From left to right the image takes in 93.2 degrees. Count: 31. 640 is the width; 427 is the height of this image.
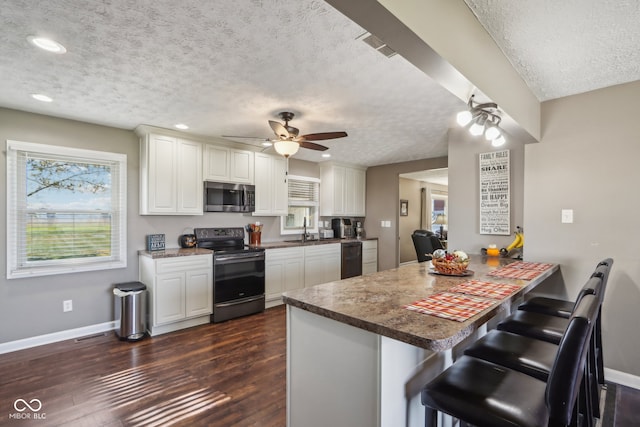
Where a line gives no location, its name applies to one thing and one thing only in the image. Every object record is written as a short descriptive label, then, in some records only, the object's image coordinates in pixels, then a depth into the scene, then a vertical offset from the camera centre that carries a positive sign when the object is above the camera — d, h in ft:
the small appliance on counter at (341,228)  19.04 -0.86
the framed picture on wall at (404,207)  23.52 +0.58
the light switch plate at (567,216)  8.36 -0.04
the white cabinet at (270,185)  14.89 +1.50
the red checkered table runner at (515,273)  6.71 -1.38
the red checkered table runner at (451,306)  4.20 -1.39
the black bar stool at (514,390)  3.02 -2.19
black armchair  16.51 -1.60
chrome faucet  17.19 -1.03
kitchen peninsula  3.92 -2.00
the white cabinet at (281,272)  14.01 -2.76
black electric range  12.14 -2.55
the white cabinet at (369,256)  18.69 -2.62
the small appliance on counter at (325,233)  18.44 -1.14
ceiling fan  9.26 +2.47
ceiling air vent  5.25 +3.04
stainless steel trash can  10.40 -3.37
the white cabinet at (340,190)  18.28 +1.53
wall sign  10.16 +0.72
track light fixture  6.19 +2.10
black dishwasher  17.40 -2.62
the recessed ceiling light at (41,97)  8.64 +3.40
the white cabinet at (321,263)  15.56 -2.63
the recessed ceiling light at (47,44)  5.89 +3.41
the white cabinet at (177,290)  10.77 -2.83
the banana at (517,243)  9.61 -0.90
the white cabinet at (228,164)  13.16 +2.27
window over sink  17.30 +0.54
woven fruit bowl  6.89 -1.19
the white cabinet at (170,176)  11.56 +1.53
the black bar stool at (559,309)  6.77 -2.21
